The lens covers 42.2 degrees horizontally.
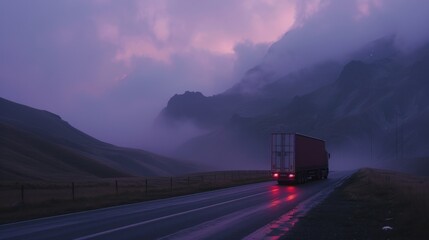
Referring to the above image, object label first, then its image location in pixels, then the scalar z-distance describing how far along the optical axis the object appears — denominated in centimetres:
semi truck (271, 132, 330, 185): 4909
